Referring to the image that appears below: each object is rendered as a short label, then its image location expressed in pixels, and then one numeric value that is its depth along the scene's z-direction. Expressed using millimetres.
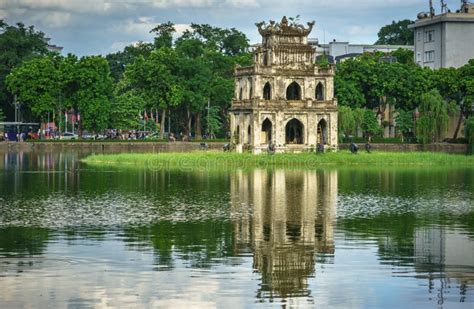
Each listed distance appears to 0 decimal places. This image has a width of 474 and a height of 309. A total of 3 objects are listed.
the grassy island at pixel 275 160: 95625
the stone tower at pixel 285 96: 109750
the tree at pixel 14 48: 162375
